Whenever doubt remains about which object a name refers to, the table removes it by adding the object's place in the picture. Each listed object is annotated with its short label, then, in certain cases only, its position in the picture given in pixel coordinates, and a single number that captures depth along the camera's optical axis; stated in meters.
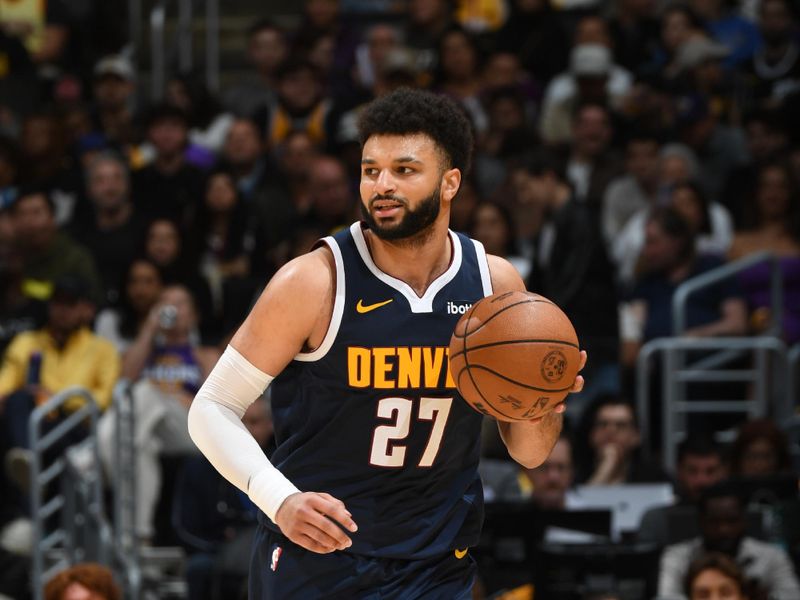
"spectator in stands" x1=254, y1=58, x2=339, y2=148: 23.17
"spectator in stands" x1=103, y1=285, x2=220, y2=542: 17.19
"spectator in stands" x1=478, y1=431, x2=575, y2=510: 15.91
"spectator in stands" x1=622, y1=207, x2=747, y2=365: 18.48
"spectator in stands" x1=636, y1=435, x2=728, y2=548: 15.49
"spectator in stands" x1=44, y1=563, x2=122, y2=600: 12.25
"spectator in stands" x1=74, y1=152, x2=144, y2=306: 20.87
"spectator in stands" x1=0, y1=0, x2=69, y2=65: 24.36
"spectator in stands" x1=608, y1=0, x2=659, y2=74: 25.02
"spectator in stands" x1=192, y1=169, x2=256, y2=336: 20.58
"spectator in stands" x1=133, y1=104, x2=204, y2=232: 21.45
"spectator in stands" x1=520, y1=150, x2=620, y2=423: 18.06
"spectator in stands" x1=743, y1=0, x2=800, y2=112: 23.94
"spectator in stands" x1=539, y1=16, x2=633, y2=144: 23.16
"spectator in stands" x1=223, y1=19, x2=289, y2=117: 24.89
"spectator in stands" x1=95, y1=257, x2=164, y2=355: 18.94
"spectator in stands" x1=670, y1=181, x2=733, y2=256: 19.90
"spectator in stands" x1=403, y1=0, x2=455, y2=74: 25.23
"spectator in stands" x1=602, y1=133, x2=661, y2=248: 21.16
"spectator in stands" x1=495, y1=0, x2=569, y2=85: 25.16
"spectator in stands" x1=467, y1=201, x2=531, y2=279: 18.30
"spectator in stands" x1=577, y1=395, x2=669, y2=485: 16.84
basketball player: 7.88
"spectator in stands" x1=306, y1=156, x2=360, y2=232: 19.86
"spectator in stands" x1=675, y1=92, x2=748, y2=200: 22.75
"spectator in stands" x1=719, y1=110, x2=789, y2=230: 21.25
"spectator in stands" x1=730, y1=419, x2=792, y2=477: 16.28
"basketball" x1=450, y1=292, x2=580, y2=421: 7.54
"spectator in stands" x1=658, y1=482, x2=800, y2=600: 14.52
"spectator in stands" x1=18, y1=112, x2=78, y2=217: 22.80
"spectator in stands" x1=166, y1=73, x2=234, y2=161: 23.98
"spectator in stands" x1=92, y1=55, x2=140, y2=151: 24.58
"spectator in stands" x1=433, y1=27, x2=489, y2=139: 23.39
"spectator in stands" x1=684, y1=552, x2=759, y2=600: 13.44
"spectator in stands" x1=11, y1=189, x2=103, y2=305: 20.03
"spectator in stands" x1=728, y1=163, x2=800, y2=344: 19.03
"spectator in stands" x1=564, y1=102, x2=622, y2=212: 21.59
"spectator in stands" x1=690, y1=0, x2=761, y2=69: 25.08
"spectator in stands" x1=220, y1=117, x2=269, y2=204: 22.41
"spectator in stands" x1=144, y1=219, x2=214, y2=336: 19.41
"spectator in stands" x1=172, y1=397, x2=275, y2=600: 16.16
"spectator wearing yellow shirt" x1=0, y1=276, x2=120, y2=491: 17.94
